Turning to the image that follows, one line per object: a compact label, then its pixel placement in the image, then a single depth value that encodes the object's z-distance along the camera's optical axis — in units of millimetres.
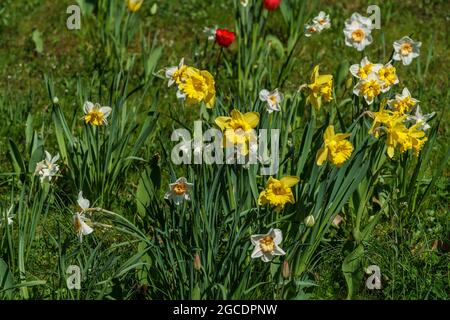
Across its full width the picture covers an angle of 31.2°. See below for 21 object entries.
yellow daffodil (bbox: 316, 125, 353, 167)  2561
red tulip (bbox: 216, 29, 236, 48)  3682
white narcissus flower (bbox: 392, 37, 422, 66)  3150
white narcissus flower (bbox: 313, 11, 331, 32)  3533
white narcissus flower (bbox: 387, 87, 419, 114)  2953
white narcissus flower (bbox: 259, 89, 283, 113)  2775
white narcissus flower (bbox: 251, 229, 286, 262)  2443
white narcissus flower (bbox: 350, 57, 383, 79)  2953
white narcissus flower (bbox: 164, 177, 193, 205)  2588
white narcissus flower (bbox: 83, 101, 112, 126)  3094
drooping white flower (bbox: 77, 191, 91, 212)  2613
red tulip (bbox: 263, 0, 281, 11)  4075
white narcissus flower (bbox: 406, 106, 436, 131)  3092
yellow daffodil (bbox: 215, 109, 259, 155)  2529
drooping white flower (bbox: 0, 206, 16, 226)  2783
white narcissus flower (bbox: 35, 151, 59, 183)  2960
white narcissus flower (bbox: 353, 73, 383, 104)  2934
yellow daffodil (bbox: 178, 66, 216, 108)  2615
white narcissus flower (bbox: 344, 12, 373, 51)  3227
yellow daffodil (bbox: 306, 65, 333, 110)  2818
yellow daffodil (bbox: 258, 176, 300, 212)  2520
